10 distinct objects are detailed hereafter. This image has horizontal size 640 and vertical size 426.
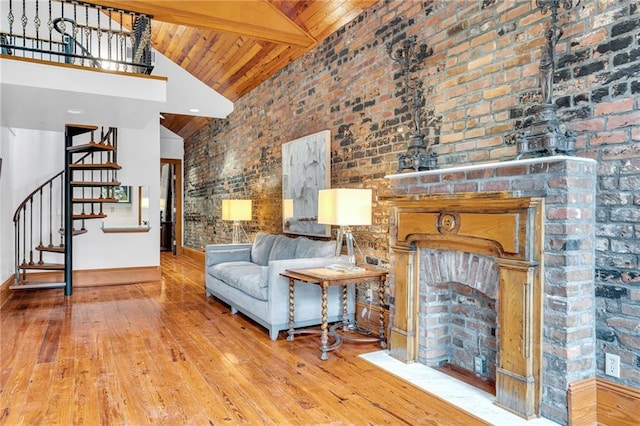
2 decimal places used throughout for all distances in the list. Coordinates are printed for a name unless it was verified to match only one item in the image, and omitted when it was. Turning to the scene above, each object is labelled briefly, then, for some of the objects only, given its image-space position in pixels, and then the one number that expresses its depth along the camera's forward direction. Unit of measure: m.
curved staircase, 5.80
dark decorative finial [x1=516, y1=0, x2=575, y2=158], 2.34
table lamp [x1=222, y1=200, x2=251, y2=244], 6.47
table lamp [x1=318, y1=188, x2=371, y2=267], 3.64
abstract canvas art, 4.83
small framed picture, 6.90
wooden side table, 3.40
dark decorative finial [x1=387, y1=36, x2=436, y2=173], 3.30
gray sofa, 3.85
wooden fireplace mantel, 2.34
